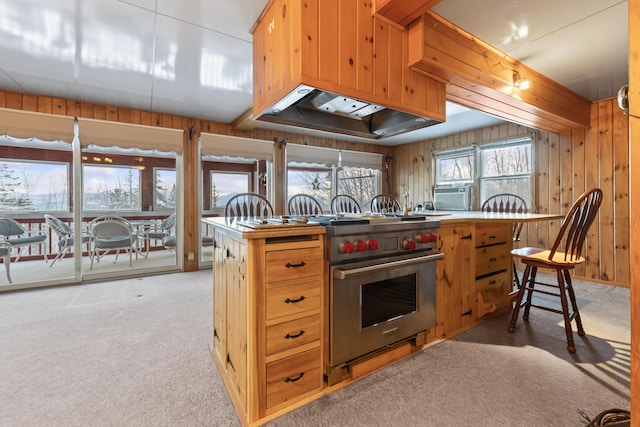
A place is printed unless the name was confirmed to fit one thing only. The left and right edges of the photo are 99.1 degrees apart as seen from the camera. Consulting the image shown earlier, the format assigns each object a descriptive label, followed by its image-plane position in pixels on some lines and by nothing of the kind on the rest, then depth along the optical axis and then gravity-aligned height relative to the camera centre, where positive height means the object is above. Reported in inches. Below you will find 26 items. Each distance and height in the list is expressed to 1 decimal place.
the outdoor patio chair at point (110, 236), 167.0 -13.8
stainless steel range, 57.5 -16.4
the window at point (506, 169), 166.9 +28.9
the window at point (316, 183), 222.4 +25.6
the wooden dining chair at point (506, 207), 126.6 +3.5
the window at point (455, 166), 192.2 +35.1
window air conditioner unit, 190.2 +11.5
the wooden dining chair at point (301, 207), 135.7 +3.4
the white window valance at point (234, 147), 166.2 +42.8
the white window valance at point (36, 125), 123.4 +41.7
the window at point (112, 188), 224.2 +22.0
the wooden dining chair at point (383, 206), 156.6 +4.5
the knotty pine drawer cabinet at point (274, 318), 48.5 -19.9
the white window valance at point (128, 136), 140.2 +42.6
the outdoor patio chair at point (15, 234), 156.6 -12.3
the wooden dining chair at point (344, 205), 152.9 +5.0
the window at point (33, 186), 195.0 +20.6
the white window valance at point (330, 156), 196.9 +44.7
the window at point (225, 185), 262.4 +28.4
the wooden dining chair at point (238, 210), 112.9 +1.5
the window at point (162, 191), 252.5 +21.2
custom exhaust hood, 68.8 +28.3
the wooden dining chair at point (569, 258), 75.6 -13.4
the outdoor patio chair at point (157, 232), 210.5 -14.7
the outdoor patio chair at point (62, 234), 175.6 -13.3
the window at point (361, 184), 230.8 +26.4
